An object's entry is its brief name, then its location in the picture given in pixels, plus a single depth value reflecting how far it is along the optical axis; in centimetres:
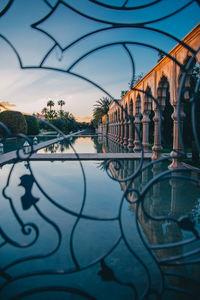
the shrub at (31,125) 2839
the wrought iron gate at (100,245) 155
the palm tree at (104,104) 4400
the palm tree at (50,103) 6982
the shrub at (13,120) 2142
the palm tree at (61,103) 7525
